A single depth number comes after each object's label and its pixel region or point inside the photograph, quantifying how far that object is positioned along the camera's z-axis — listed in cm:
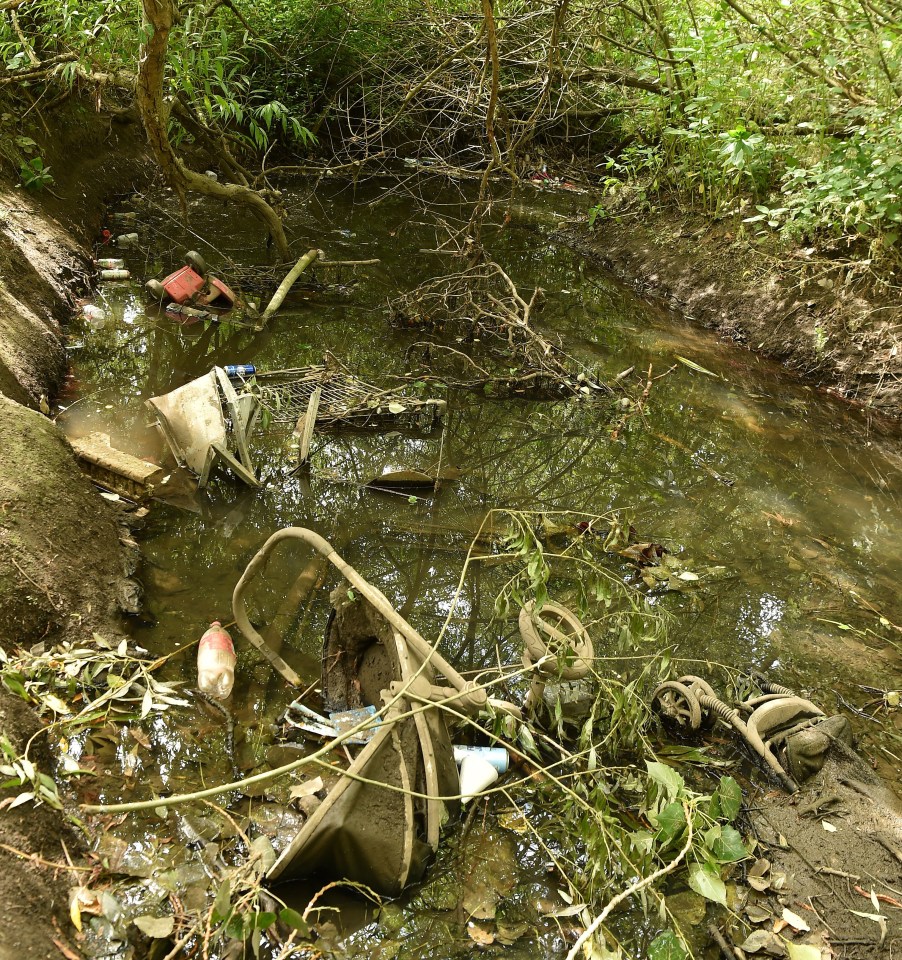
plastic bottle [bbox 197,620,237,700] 279
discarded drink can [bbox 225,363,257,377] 475
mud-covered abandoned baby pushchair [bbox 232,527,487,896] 206
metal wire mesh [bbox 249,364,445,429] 457
